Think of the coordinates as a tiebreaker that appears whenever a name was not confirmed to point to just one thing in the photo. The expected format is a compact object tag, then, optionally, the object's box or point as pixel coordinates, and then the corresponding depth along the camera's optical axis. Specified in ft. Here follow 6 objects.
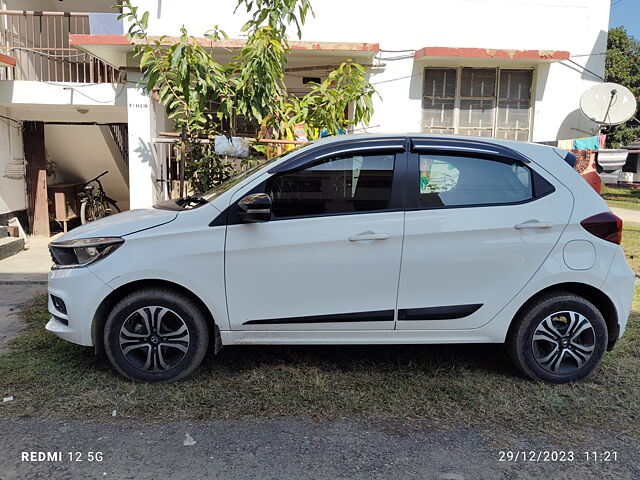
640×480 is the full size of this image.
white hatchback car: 11.44
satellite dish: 26.25
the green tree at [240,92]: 17.15
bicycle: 34.01
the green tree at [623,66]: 90.94
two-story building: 26.37
